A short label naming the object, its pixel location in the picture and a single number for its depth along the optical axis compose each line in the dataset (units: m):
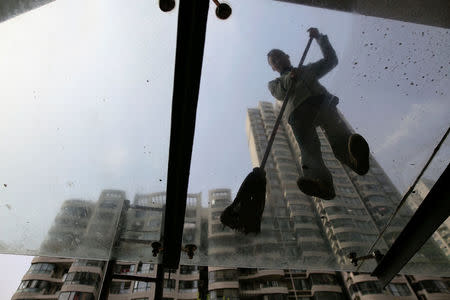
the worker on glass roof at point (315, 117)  1.64
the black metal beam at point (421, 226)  1.51
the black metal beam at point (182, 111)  1.01
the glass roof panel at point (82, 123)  1.45
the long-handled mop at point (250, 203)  1.89
